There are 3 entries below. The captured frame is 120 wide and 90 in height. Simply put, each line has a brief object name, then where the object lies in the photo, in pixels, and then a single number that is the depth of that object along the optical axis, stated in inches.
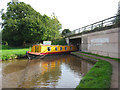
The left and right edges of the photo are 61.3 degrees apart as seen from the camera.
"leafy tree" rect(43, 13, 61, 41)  1045.8
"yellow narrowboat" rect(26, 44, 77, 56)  639.0
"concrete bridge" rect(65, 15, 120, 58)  434.0
